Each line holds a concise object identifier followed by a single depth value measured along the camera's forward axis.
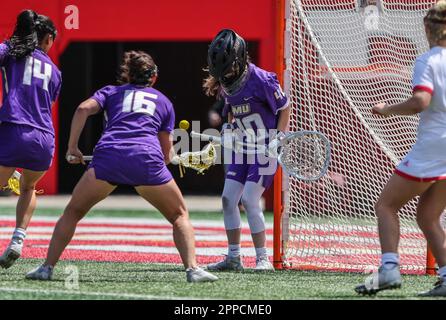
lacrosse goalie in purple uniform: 16.86
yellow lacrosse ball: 15.80
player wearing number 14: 15.41
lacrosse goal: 18.64
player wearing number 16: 14.05
